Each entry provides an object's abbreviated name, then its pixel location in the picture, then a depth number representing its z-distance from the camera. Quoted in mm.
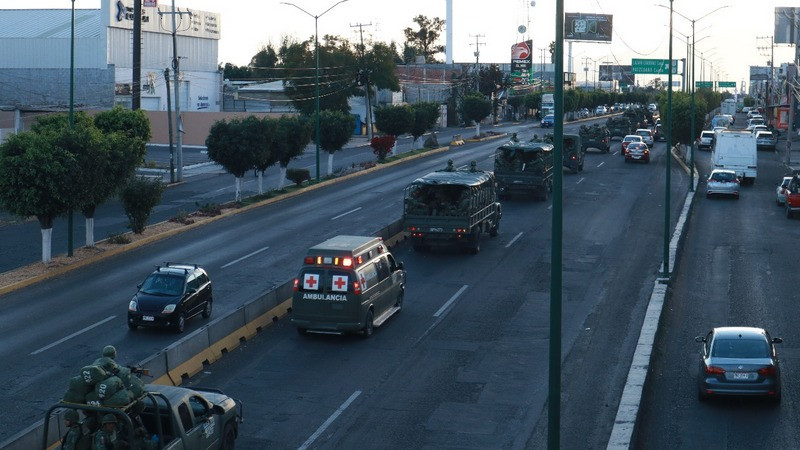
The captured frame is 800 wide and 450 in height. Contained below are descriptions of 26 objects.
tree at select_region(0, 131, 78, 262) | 32594
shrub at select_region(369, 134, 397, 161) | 66188
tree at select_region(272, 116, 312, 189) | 49156
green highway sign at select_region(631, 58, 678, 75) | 65750
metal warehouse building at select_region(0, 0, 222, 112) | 93438
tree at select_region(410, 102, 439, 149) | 71562
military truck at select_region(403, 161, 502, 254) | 34125
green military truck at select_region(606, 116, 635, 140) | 86300
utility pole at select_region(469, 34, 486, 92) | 141775
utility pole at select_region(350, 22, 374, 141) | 93500
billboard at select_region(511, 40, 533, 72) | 142250
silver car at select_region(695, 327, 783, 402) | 19188
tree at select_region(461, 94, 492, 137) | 89625
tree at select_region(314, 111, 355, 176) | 56875
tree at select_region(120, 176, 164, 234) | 37938
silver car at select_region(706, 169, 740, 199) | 51594
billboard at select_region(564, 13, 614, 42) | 97812
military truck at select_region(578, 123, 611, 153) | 72612
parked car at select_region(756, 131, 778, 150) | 86625
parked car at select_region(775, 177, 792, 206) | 48969
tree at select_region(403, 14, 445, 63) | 176625
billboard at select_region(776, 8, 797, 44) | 126269
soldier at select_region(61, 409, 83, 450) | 12656
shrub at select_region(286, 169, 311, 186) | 53688
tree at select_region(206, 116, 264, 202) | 45562
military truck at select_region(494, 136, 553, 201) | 46969
